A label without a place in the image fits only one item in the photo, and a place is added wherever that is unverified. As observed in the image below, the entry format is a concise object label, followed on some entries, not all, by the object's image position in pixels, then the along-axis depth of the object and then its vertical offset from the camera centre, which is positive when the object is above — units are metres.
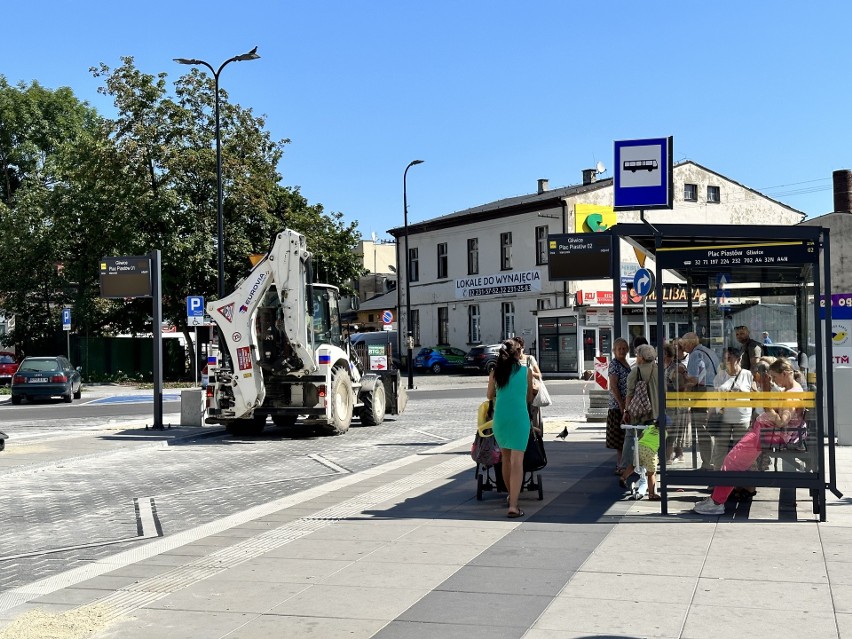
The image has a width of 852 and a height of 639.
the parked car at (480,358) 48.33 -0.63
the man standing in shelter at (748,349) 9.65 -0.08
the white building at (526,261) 48.03 +4.43
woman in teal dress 9.25 -0.58
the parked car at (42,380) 31.36 -0.89
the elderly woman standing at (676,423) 9.34 -0.73
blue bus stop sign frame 12.80 +2.12
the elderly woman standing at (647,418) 9.88 -0.75
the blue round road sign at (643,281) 18.01 +1.08
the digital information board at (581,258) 14.77 +1.23
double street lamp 28.05 +5.15
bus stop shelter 8.94 +0.10
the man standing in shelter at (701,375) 9.28 -0.32
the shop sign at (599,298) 45.28 +2.07
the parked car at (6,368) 40.75 -0.67
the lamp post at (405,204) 45.01 +6.24
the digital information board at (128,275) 20.09 +1.45
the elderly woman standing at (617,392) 11.12 -0.53
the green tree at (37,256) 45.50 +4.19
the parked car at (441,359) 52.50 -0.70
